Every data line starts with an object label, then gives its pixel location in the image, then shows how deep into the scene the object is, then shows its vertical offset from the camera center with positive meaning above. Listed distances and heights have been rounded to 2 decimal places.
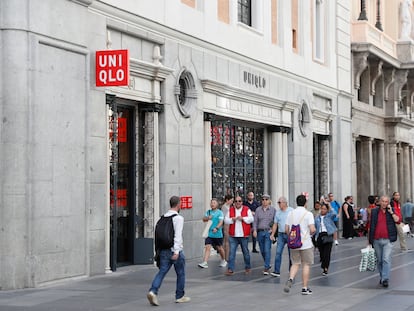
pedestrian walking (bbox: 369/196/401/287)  15.55 -0.69
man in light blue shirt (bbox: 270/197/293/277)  17.36 -0.67
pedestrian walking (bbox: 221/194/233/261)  19.42 -0.69
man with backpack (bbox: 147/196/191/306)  12.81 -0.72
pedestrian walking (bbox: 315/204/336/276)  17.83 -0.84
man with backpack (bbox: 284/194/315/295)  14.41 -0.77
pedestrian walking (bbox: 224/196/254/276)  17.94 -0.62
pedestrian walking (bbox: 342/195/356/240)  31.66 -0.79
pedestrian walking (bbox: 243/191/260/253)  23.42 -0.21
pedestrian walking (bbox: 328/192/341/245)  28.54 -0.27
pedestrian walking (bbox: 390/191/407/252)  23.77 -0.39
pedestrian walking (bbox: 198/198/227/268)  19.14 -0.77
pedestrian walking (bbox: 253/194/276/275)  18.34 -0.55
